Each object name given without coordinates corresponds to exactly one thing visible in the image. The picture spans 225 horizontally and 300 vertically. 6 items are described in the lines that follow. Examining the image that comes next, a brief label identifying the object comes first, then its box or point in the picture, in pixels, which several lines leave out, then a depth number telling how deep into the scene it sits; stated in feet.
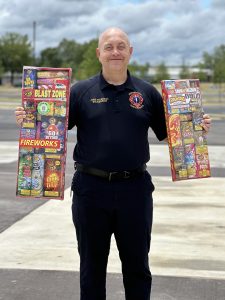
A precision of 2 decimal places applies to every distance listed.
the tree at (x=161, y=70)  273.66
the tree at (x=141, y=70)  263.16
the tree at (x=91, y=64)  159.92
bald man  11.87
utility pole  286.66
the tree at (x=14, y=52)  307.17
